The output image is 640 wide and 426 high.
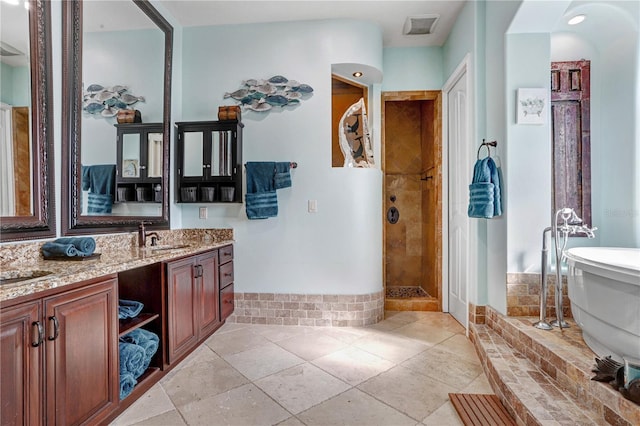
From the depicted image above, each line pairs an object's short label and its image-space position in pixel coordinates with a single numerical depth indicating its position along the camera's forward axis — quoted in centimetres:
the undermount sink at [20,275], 129
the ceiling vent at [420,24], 297
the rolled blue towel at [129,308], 182
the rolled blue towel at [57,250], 166
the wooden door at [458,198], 293
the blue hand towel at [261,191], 296
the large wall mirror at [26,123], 151
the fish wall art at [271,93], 307
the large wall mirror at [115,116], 190
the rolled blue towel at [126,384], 171
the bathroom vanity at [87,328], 113
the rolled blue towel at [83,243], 173
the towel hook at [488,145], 245
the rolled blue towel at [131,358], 175
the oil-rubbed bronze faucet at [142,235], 243
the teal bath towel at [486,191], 229
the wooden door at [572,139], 251
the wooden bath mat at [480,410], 160
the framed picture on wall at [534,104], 228
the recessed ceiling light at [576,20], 244
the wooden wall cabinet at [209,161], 299
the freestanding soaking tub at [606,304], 143
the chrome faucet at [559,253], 209
